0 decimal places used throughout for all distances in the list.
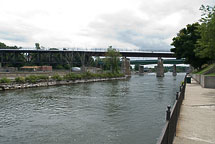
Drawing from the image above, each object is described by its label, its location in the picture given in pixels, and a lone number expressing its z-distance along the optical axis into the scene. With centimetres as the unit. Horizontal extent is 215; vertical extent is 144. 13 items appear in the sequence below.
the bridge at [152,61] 18215
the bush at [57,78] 6102
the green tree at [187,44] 4925
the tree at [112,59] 11196
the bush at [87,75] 7844
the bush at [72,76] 6709
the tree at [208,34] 3132
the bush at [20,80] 4825
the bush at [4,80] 4424
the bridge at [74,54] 11788
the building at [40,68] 11495
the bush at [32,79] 5141
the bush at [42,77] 5553
